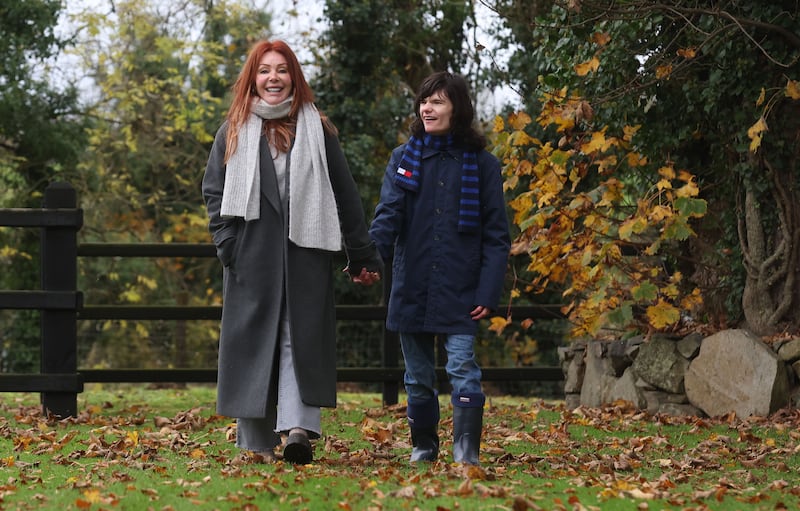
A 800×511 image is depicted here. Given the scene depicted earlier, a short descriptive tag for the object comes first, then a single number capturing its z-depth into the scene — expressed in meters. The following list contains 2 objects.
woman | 9.53
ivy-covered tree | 14.30
